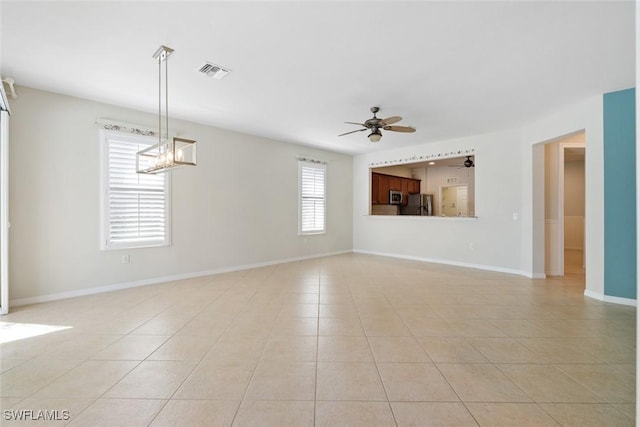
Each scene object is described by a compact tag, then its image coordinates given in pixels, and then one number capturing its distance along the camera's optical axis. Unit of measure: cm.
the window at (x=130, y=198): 415
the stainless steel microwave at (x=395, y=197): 874
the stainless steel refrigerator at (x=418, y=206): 944
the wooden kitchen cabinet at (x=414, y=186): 966
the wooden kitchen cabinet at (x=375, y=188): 810
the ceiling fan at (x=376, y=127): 418
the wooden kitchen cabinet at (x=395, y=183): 880
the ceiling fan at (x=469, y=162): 716
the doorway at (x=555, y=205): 529
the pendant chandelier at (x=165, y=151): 267
